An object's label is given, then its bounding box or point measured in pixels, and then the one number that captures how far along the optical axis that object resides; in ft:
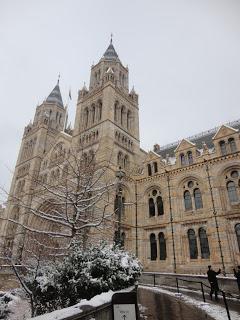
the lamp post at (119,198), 39.38
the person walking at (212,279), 37.75
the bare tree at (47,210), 36.61
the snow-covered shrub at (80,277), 26.53
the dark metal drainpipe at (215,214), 66.19
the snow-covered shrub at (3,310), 31.50
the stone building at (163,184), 71.67
